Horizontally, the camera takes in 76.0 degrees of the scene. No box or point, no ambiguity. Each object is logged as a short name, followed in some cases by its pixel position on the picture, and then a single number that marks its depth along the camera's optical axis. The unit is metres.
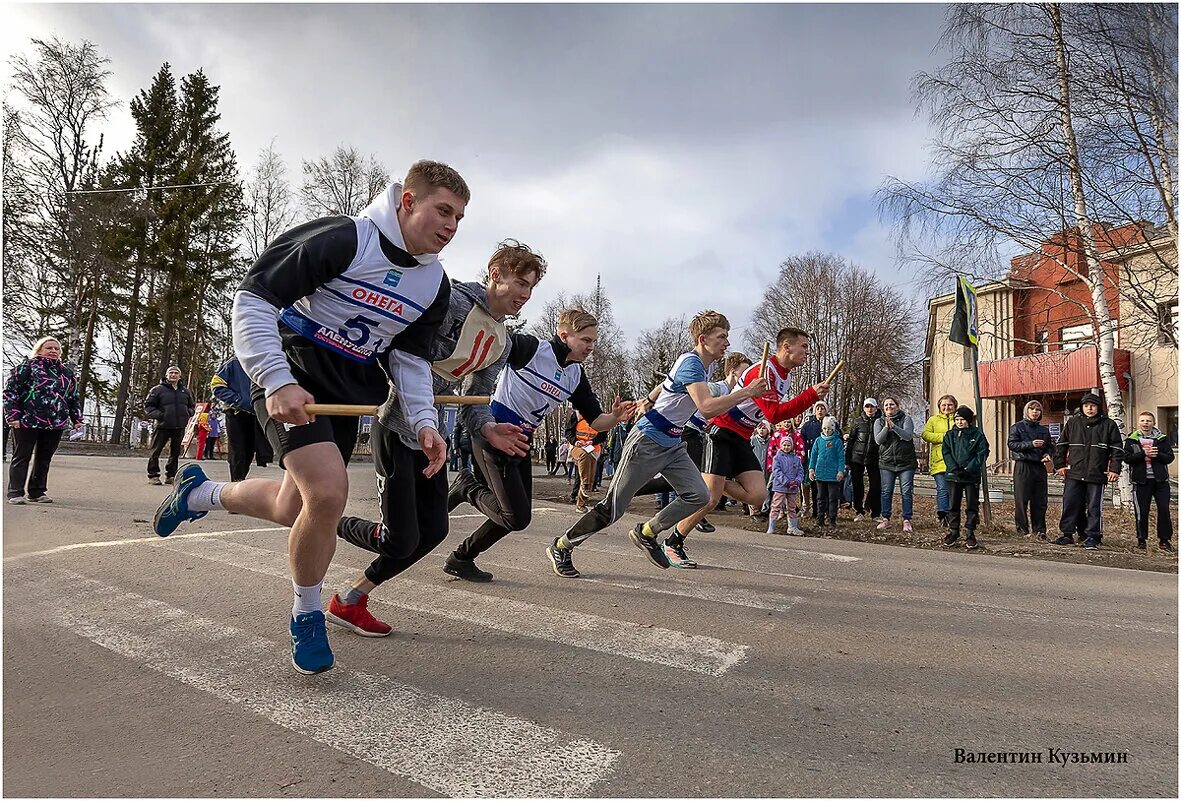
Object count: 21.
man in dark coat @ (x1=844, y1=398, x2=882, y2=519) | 12.04
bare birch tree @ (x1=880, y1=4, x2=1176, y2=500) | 15.20
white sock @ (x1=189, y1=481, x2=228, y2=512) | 3.94
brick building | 16.61
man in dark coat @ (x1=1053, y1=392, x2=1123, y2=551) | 9.88
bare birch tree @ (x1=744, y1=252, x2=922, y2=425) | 46.72
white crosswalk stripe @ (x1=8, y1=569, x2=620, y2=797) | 2.35
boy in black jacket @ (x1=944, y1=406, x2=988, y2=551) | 9.80
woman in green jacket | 10.74
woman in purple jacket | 8.71
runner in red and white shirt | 6.91
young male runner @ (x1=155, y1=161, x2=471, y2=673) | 3.08
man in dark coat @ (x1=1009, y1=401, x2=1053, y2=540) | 10.70
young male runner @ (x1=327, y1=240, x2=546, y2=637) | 3.77
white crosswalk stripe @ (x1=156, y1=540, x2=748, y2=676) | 3.63
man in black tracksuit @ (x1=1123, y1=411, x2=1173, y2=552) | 9.84
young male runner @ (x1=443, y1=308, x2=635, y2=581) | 5.11
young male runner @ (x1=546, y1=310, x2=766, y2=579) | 6.10
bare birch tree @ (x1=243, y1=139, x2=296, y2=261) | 35.12
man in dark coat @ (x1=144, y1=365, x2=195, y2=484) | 11.70
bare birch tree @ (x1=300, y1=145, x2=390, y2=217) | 32.91
